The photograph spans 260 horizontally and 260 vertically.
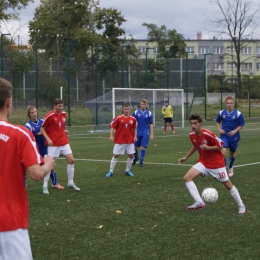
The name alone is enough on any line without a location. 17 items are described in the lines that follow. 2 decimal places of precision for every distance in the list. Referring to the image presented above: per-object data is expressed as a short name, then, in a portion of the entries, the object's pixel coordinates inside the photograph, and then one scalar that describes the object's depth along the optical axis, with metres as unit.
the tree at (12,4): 39.85
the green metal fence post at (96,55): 35.12
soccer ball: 8.70
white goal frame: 29.62
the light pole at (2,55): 30.17
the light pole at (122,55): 36.34
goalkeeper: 29.85
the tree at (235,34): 59.97
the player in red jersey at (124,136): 12.86
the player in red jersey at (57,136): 10.66
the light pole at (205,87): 42.28
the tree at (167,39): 65.62
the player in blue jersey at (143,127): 15.57
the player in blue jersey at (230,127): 12.48
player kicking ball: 8.38
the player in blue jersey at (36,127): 10.63
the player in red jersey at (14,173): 3.70
